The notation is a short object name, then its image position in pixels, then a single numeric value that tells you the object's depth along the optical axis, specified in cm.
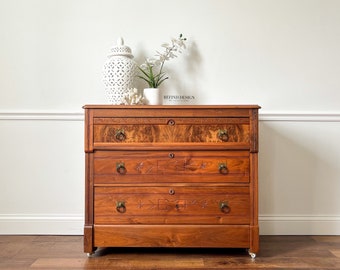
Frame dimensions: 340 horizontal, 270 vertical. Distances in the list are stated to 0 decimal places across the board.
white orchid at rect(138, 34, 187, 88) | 201
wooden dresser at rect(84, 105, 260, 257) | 160
